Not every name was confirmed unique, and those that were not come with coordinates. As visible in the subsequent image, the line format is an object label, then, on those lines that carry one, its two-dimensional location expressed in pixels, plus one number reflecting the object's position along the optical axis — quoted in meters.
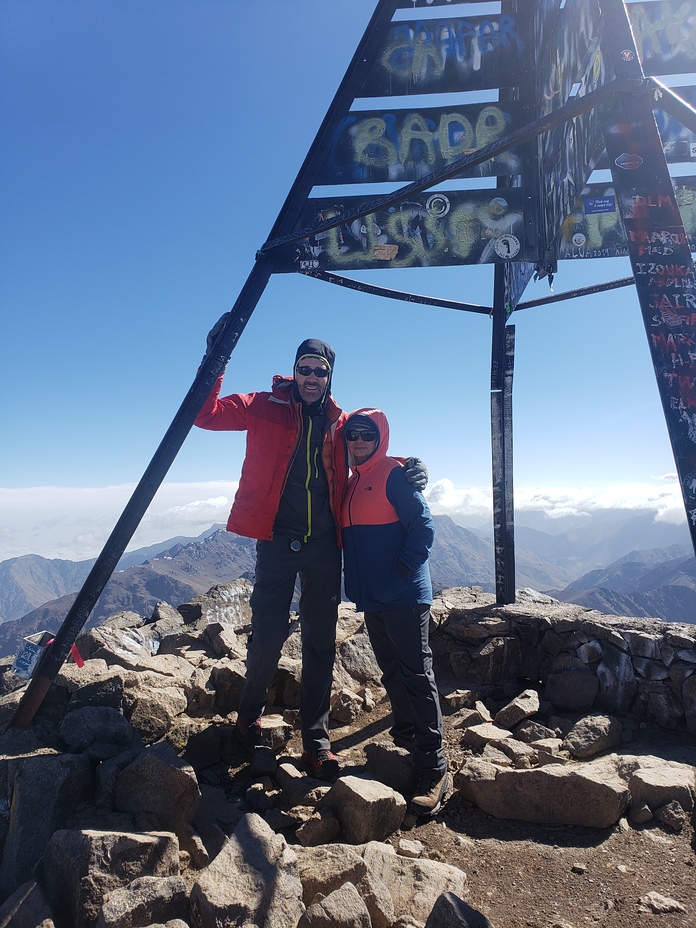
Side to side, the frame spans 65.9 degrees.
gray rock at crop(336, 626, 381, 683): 6.37
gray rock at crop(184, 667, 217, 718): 4.95
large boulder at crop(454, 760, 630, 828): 3.62
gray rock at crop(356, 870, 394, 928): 2.66
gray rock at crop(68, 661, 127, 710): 4.30
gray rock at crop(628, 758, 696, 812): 3.70
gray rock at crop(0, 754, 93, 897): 3.05
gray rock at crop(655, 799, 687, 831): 3.54
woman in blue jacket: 4.14
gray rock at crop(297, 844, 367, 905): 2.86
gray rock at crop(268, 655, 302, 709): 5.51
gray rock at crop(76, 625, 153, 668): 5.77
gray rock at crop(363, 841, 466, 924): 2.78
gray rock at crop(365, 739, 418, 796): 4.11
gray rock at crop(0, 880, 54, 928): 2.53
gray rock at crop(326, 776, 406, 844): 3.45
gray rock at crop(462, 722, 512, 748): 4.80
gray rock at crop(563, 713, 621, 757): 4.71
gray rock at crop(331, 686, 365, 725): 5.46
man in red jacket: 4.38
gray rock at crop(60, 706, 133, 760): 3.82
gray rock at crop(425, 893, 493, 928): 2.39
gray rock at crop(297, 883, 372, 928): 2.49
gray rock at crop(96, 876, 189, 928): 2.43
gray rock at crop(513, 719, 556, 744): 4.94
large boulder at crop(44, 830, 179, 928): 2.67
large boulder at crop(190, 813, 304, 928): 2.52
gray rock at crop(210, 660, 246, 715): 5.12
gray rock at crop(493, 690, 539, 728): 5.30
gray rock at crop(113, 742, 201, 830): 3.36
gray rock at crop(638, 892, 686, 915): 2.83
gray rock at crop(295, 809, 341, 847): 3.45
